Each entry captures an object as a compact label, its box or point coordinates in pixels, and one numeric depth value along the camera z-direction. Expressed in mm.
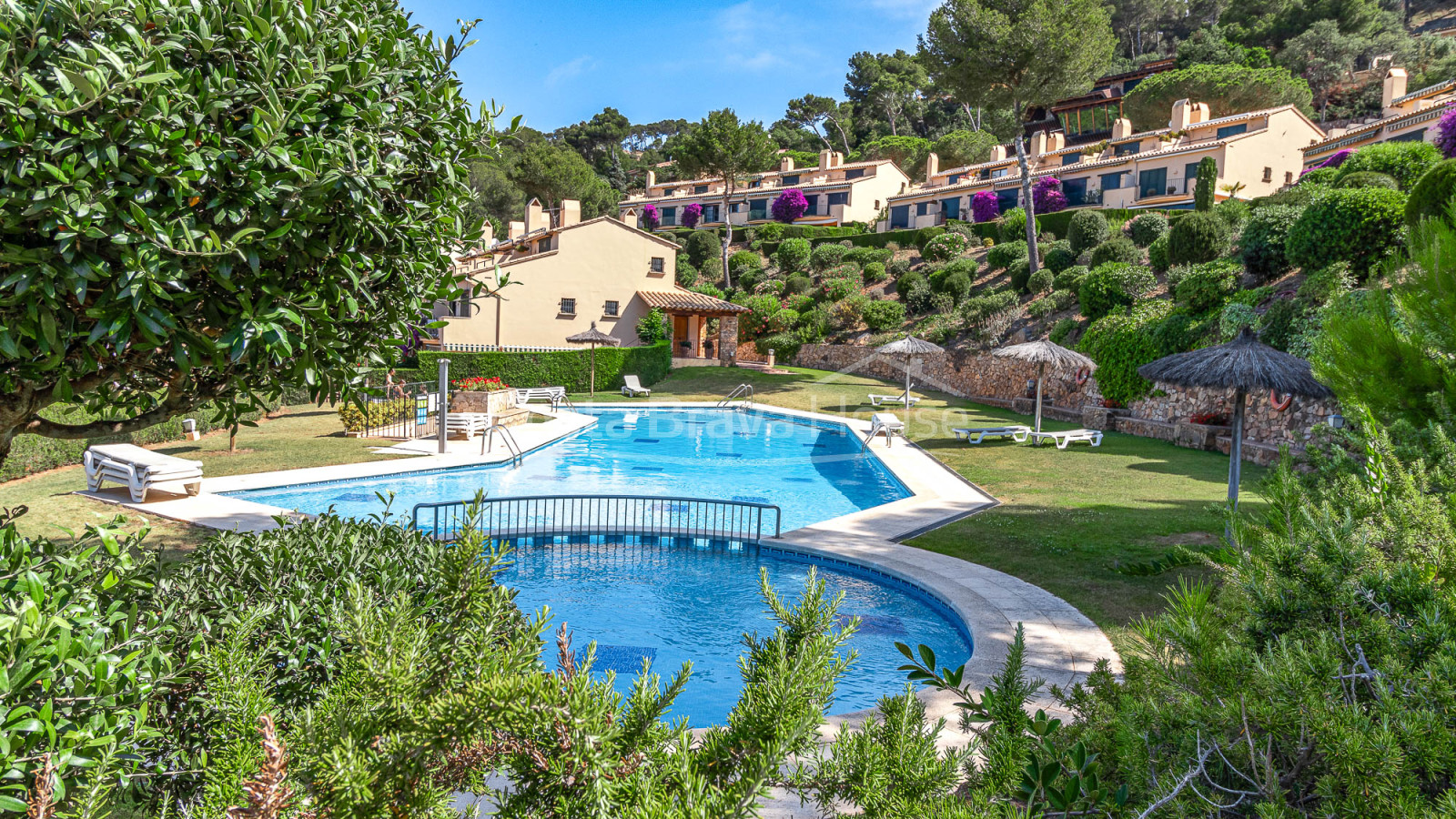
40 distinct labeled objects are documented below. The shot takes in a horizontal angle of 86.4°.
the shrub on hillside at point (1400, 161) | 22953
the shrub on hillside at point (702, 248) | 52812
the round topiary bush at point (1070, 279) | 30516
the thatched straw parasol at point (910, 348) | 23812
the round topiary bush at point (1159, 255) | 27156
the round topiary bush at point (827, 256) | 46406
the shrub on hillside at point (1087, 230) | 33500
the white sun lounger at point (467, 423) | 20328
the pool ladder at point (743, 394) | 29481
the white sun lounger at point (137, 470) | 11977
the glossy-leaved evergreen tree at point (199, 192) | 2701
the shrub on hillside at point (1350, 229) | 17375
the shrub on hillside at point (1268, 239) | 21156
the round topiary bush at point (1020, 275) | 34312
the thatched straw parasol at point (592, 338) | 29984
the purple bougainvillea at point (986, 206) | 47000
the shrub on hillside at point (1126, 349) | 22094
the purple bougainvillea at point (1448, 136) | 22125
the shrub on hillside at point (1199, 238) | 25672
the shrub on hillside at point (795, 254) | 46906
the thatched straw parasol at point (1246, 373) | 10078
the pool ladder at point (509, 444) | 18359
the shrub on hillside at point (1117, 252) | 30406
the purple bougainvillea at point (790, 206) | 59844
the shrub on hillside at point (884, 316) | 37500
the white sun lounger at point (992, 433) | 20656
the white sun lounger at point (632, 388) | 31594
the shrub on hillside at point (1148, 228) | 32375
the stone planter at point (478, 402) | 22675
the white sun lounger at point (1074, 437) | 19594
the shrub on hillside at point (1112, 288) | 25672
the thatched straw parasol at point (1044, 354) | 20047
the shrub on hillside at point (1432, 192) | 12008
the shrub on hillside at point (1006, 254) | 36938
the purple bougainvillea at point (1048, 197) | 44156
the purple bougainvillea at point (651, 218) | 64688
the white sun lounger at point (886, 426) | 20906
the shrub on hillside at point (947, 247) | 42250
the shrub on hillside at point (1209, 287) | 21125
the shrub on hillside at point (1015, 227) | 39656
